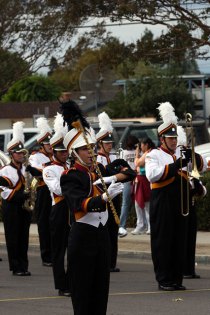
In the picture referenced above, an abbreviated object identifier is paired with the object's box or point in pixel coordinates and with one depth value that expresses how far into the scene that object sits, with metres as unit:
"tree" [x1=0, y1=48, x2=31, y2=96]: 37.22
